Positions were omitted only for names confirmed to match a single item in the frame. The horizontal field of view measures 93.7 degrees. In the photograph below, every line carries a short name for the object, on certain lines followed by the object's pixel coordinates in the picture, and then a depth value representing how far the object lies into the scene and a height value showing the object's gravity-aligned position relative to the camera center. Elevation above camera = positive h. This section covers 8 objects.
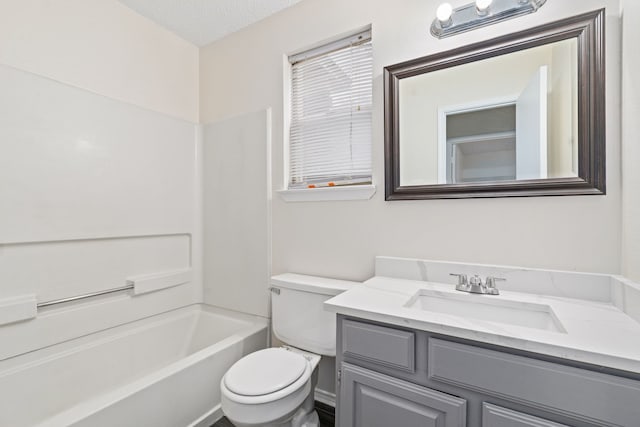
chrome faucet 1.23 -0.30
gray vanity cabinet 0.75 -0.50
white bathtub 1.28 -0.84
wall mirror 1.16 +0.42
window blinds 1.73 +0.61
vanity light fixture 1.24 +0.85
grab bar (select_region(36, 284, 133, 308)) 1.56 -0.47
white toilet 1.21 -0.71
